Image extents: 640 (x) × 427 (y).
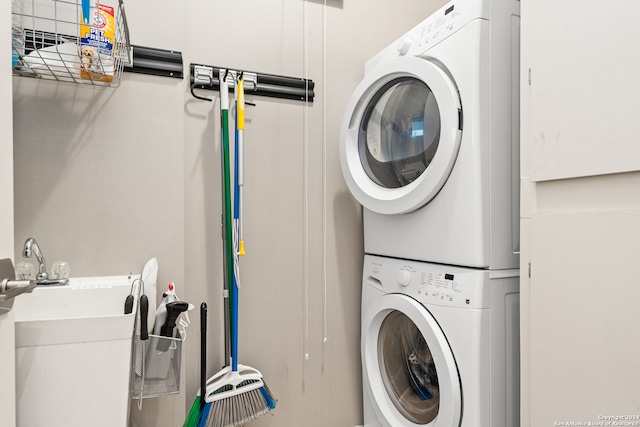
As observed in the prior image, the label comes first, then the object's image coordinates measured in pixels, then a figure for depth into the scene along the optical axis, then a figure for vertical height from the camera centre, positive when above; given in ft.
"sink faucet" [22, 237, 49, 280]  3.67 -0.39
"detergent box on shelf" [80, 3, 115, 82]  3.43 +1.53
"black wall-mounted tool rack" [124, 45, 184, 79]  4.40 +1.72
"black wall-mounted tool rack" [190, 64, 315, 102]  4.86 +1.70
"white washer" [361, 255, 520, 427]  3.64 -1.33
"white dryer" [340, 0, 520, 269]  3.71 +0.75
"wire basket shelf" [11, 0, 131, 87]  3.45 +1.54
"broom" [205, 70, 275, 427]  4.52 -2.02
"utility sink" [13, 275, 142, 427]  2.96 -1.23
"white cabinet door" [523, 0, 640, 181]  2.65 +0.92
